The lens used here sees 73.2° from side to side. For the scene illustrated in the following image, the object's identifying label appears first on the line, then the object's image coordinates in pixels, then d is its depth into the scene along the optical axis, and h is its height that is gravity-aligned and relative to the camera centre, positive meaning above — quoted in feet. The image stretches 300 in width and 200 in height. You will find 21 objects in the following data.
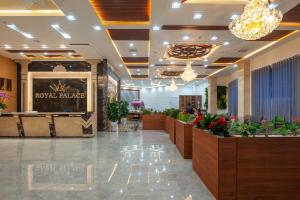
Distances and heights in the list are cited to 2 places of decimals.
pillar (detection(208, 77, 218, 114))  51.88 +1.36
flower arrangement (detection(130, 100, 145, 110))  59.44 -1.21
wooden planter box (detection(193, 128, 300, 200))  9.20 -3.13
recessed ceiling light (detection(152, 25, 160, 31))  19.84 +7.33
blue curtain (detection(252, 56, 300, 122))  23.47 +1.37
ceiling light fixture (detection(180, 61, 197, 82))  29.84 +3.83
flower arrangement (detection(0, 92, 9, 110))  28.43 -0.11
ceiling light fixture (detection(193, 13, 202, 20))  17.42 +7.46
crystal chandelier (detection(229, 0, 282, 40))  10.57 +4.36
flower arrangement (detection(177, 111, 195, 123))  18.97 -1.58
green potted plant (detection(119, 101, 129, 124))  36.99 -1.32
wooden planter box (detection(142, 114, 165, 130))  38.05 -3.99
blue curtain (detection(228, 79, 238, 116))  43.59 +0.80
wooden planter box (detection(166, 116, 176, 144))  23.98 -3.51
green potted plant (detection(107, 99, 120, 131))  36.01 -1.79
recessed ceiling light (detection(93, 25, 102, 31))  19.84 +7.33
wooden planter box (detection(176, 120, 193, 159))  17.22 -3.41
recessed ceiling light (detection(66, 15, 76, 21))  17.70 +7.44
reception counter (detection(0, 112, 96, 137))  28.45 -3.39
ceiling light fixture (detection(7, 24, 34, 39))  20.46 +7.58
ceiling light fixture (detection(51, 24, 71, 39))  20.26 +7.52
